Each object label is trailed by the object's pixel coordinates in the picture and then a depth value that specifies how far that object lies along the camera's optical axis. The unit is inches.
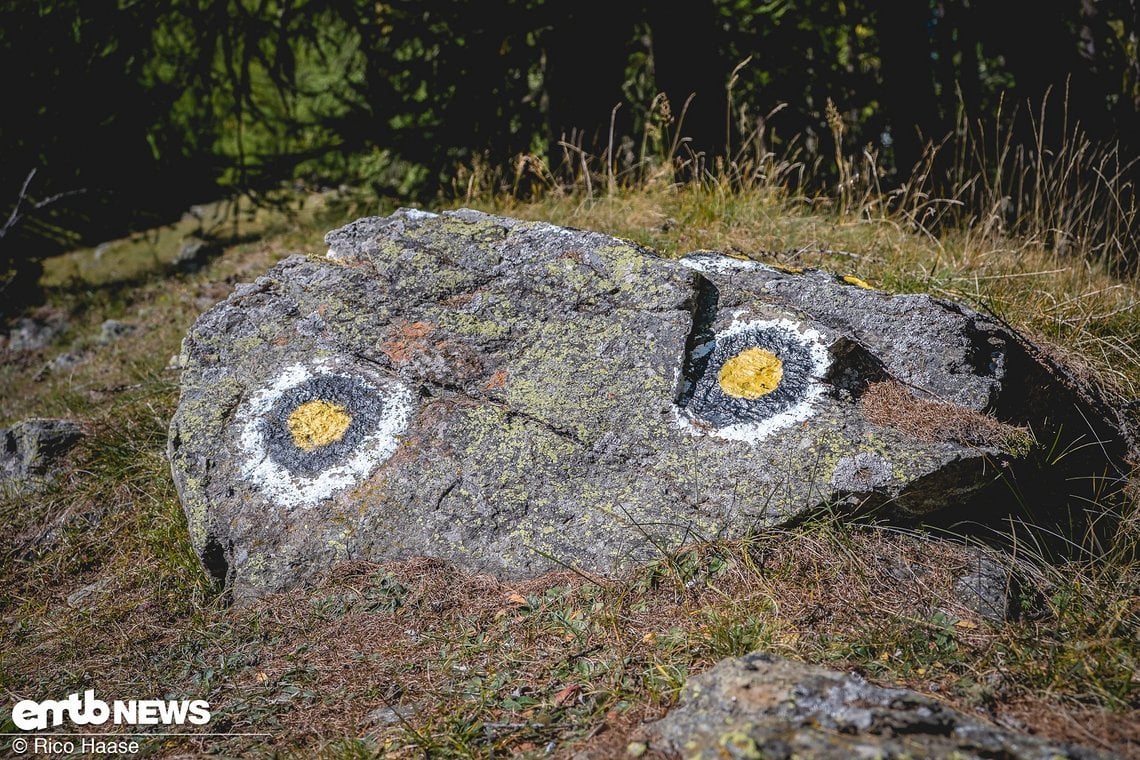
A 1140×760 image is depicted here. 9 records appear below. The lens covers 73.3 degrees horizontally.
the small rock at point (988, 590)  89.7
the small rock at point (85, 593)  121.9
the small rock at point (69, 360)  232.2
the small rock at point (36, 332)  260.5
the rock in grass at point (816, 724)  59.4
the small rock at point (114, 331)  242.3
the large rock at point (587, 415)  101.7
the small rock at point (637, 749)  69.5
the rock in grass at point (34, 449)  150.9
